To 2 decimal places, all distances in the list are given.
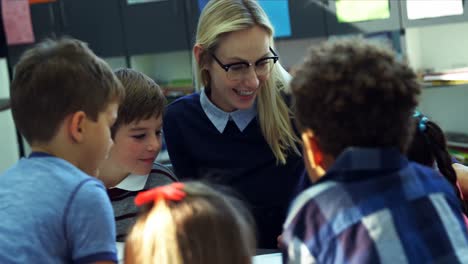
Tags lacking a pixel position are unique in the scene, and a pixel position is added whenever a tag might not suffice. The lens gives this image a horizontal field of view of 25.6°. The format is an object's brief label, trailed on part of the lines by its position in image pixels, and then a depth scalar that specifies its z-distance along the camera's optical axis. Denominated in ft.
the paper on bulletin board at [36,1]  16.62
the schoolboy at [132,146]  7.31
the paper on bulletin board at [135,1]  16.03
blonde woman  7.37
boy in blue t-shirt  5.64
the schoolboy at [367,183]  5.23
